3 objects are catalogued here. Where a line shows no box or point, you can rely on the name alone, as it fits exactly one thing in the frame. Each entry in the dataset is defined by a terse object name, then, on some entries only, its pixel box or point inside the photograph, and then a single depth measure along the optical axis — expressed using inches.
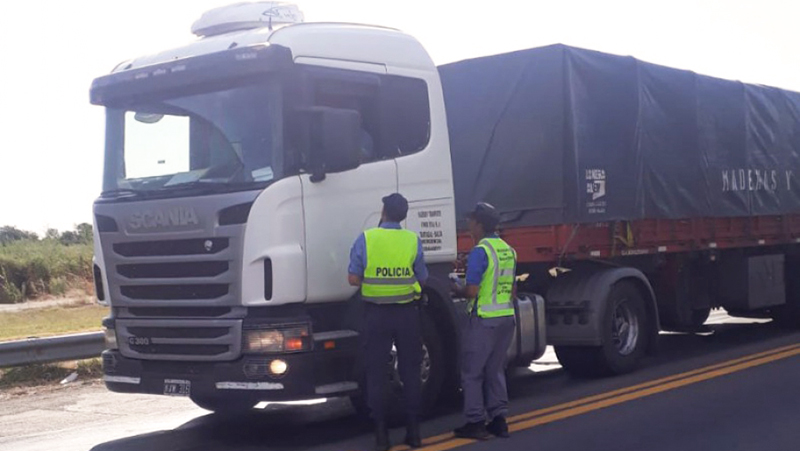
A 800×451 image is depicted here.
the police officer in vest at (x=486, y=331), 331.3
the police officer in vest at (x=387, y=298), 315.9
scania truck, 323.0
